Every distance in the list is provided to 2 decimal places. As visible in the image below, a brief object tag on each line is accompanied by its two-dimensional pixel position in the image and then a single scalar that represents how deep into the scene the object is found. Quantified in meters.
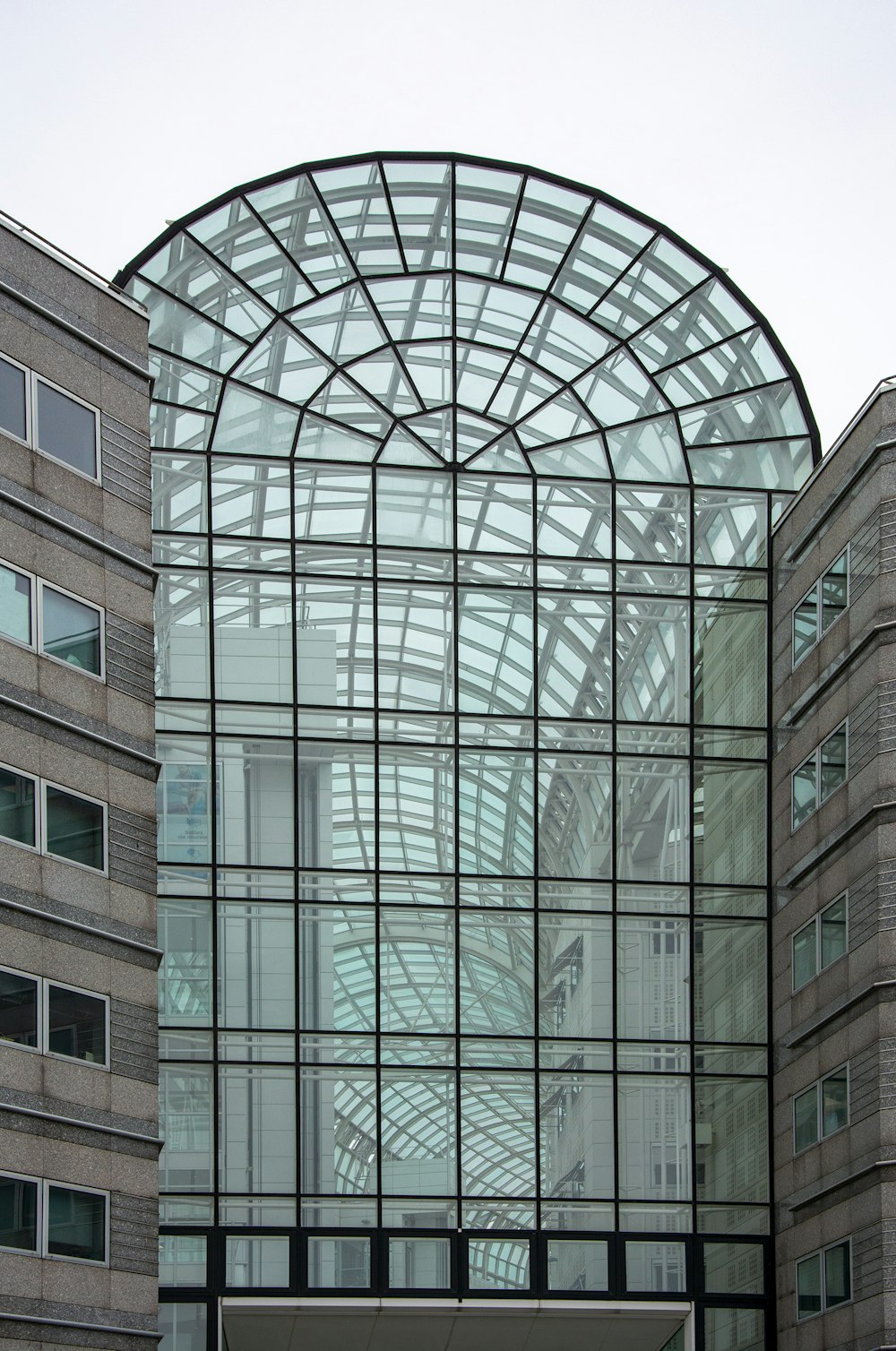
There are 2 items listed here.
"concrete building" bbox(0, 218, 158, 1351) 32.66
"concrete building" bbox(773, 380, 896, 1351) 38.28
